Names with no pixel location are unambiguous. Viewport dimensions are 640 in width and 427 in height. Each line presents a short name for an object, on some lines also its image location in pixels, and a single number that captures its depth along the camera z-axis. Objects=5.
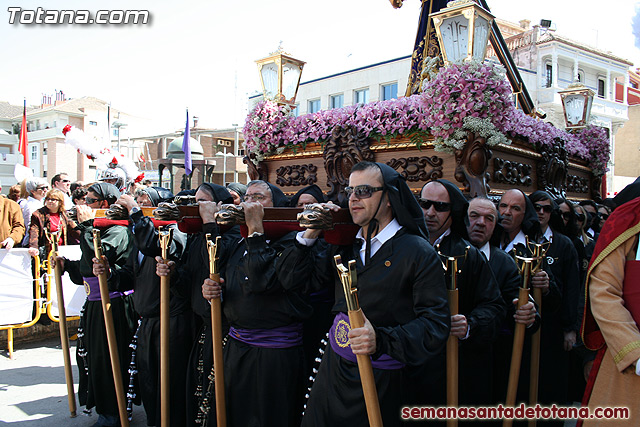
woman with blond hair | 7.43
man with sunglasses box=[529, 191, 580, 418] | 4.28
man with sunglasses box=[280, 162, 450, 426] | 2.38
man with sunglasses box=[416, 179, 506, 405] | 3.02
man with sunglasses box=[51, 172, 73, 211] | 8.59
